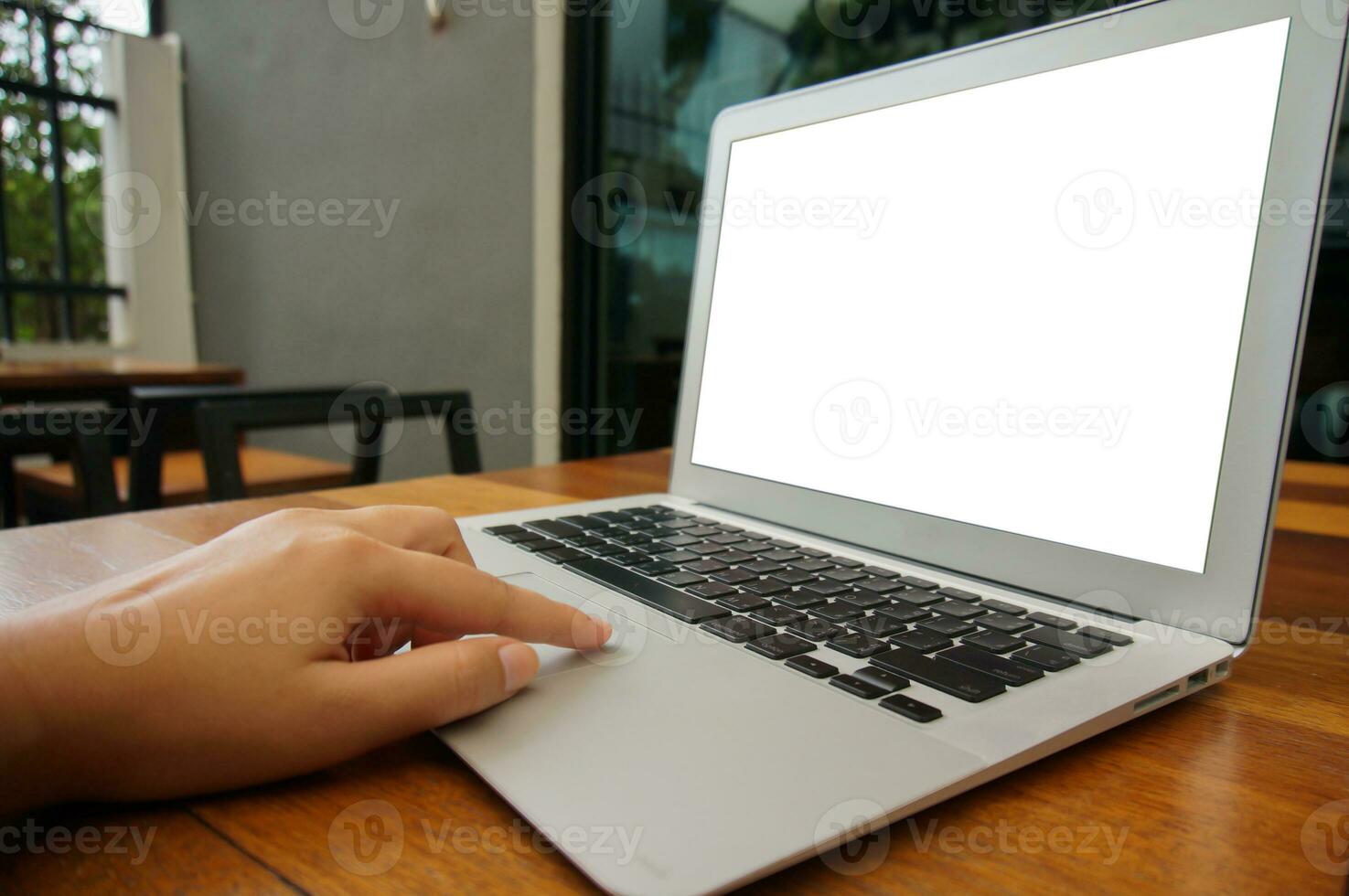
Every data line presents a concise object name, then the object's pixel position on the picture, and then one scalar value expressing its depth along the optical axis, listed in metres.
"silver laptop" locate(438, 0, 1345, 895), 0.25
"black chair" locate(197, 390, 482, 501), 0.88
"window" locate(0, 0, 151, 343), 3.01
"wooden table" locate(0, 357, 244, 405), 1.74
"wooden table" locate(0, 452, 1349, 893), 0.22
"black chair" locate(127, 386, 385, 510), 1.05
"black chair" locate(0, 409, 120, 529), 0.90
